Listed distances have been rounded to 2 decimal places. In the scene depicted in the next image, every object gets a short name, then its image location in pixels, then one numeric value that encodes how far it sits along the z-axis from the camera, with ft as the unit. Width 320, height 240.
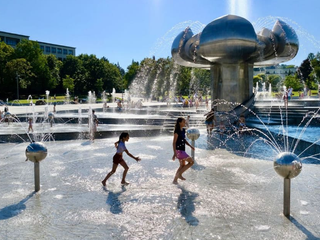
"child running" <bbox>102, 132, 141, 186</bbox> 21.15
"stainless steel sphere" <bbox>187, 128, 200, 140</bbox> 27.61
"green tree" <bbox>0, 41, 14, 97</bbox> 193.06
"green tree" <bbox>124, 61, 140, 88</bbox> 253.85
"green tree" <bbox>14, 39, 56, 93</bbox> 209.46
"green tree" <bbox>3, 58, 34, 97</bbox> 185.26
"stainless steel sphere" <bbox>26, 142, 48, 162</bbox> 19.02
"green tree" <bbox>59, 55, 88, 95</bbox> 241.76
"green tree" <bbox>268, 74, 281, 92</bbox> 308.85
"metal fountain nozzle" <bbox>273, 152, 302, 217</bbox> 14.76
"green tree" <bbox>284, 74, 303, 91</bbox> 243.19
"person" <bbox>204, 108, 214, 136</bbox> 42.75
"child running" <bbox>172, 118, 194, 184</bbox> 21.22
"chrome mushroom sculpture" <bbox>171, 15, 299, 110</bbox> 48.80
